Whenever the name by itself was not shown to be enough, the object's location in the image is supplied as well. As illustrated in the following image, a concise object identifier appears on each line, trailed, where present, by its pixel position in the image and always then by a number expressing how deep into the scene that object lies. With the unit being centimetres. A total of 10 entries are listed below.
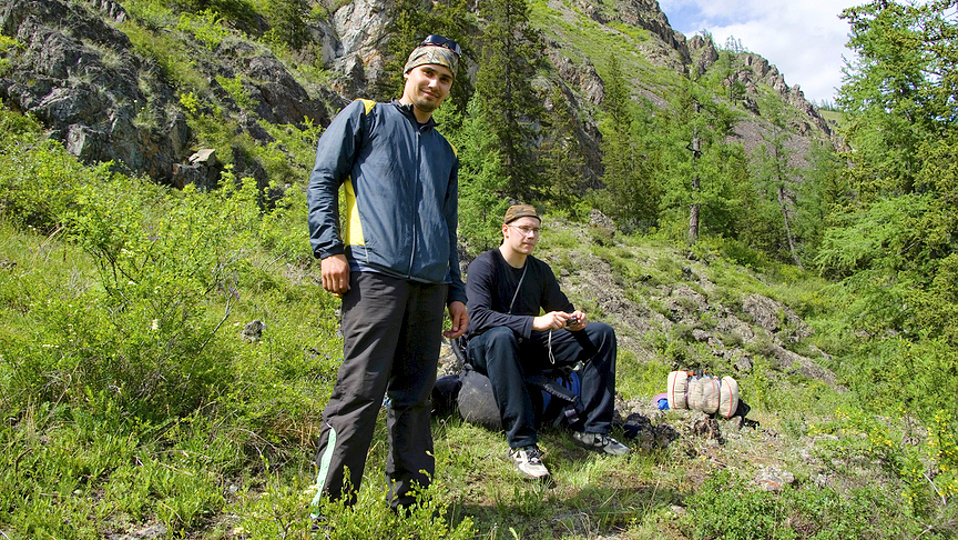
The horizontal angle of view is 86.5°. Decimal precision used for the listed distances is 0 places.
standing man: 212
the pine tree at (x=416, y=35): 2323
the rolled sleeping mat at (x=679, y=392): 454
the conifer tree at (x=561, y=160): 2597
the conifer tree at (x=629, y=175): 3206
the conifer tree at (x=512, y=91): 2306
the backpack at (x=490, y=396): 359
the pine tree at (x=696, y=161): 2738
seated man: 326
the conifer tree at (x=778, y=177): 3831
